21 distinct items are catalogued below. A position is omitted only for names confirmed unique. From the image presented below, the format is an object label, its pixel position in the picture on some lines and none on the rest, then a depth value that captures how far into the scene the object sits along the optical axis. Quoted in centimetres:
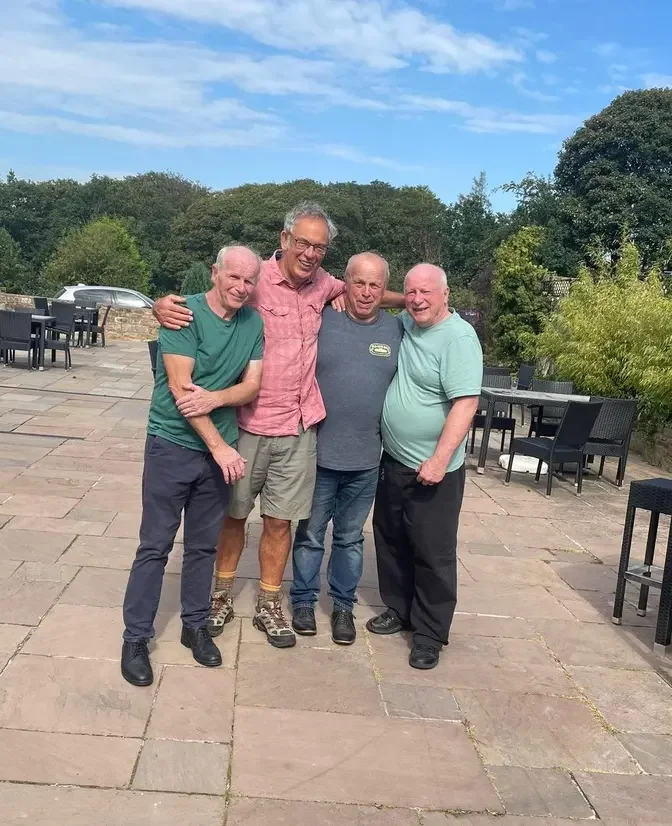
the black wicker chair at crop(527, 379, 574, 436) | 822
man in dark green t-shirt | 287
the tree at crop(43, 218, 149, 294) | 2942
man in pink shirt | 311
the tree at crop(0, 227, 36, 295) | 3688
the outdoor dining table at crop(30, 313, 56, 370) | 1139
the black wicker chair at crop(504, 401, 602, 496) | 655
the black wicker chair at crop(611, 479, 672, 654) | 352
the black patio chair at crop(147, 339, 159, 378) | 573
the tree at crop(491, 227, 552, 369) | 1720
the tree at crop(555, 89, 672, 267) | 2558
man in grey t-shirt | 320
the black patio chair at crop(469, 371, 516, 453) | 822
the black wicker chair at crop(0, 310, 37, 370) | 1105
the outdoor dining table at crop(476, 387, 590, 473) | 741
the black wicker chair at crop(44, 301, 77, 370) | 1261
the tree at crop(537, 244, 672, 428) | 852
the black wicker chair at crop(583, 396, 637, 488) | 700
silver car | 1998
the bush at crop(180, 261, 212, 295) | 1617
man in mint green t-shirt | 316
